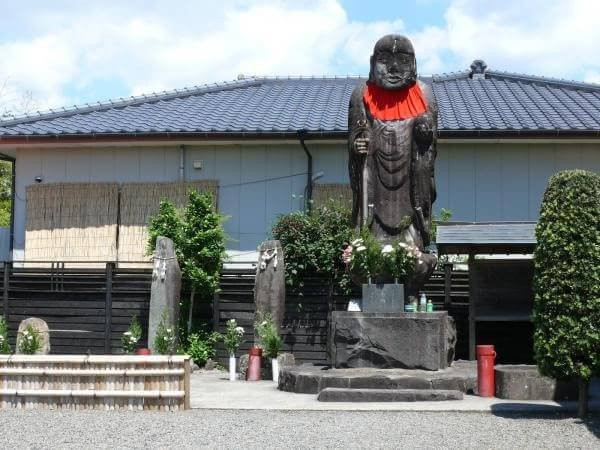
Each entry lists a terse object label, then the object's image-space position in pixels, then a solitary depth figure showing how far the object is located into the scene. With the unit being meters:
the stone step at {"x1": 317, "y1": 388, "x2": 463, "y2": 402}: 11.94
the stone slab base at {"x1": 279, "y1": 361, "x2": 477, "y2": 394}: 12.39
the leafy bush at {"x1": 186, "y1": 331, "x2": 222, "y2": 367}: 17.44
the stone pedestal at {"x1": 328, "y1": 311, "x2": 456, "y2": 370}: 13.08
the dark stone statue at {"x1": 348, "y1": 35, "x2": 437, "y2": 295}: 14.51
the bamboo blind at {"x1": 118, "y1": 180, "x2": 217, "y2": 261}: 20.08
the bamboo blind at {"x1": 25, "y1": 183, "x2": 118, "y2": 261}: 20.27
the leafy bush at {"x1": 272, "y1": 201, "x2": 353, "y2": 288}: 17.28
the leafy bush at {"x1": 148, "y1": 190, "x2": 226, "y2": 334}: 17.64
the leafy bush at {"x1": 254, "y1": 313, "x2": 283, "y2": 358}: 15.55
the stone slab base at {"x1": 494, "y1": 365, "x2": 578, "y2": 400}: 11.66
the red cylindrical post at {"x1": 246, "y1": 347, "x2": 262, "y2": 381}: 15.63
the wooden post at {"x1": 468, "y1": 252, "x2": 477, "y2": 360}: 15.45
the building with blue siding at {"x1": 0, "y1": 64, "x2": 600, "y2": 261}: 19.50
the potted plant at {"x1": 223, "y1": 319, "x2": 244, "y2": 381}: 15.71
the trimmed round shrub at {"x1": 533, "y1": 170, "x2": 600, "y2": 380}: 10.17
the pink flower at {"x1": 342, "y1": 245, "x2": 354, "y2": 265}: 14.07
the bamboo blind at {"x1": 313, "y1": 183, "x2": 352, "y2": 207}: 19.59
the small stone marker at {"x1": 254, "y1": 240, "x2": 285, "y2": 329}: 16.39
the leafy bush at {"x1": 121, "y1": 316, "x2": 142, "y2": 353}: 15.95
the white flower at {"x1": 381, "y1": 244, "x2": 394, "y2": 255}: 13.92
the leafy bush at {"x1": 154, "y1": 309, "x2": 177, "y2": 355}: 14.84
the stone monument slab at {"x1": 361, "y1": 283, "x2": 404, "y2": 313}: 13.55
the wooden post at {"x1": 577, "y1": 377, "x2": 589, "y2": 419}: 10.45
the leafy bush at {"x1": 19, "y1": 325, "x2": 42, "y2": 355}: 14.97
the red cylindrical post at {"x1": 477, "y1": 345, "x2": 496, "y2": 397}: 12.05
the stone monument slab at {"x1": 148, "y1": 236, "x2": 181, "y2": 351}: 16.56
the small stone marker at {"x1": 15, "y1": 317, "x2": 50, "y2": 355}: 16.48
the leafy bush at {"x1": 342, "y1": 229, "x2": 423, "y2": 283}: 13.91
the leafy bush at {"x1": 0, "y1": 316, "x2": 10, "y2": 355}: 15.72
